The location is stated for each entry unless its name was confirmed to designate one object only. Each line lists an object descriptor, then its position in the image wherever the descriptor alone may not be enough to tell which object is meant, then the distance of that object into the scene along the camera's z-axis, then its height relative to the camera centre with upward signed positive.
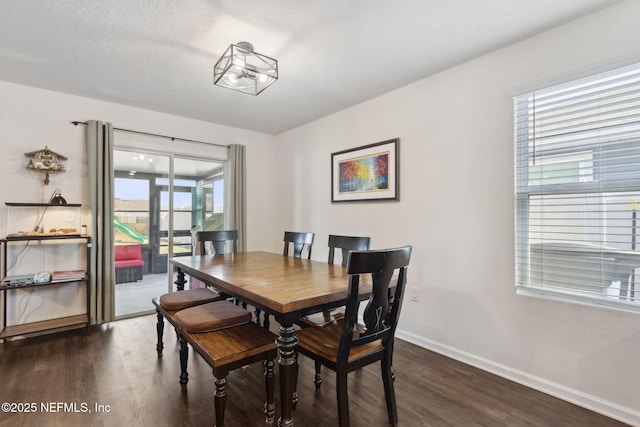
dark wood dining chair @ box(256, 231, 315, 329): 2.93 -0.27
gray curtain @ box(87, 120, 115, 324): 3.18 -0.04
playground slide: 3.52 -0.20
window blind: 1.76 +0.16
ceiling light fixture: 1.91 +0.99
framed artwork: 3.04 +0.46
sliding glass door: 3.59 -0.05
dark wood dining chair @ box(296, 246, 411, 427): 1.46 -0.65
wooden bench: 1.53 -0.71
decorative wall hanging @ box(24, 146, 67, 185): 2.97 +0.52
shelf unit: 2.74 -0.72
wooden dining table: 1.46 -0.41
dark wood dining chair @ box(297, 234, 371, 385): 2.02 -0.36
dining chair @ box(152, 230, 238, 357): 2.23 -0.67
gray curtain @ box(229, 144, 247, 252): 4.25 +0.27
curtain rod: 3.21 +0.98
